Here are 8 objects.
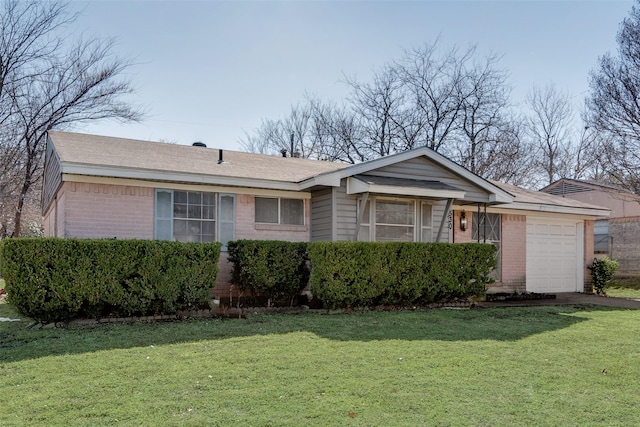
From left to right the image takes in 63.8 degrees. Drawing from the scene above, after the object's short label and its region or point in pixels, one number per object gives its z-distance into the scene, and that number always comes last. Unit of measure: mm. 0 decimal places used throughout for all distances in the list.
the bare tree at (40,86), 19375
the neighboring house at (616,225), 20047
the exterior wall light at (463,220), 13906
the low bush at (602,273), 15781
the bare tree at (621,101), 16656
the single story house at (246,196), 9992
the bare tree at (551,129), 30359
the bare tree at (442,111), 25859
